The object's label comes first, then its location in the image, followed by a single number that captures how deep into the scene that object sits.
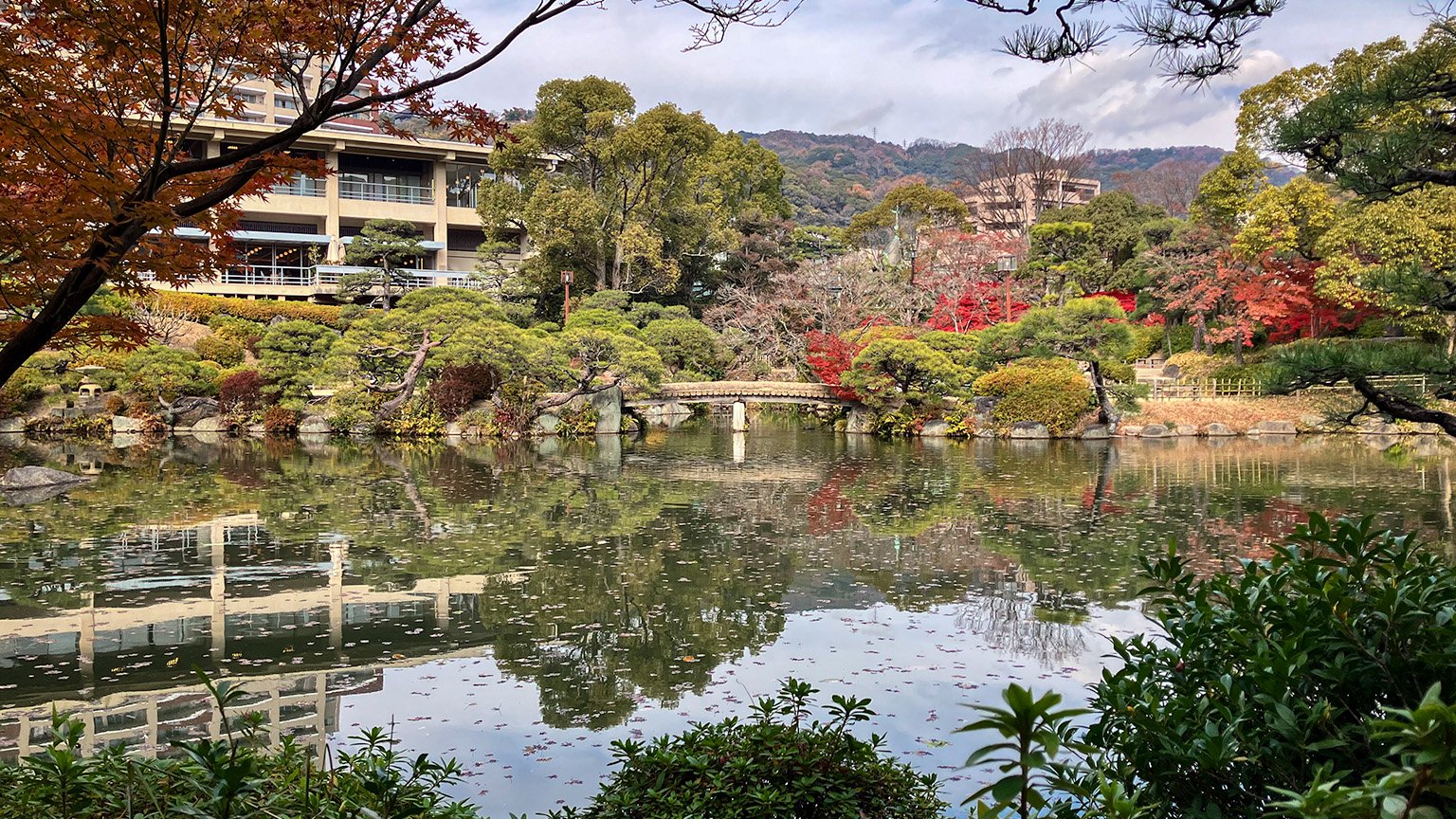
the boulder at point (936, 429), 18.70
